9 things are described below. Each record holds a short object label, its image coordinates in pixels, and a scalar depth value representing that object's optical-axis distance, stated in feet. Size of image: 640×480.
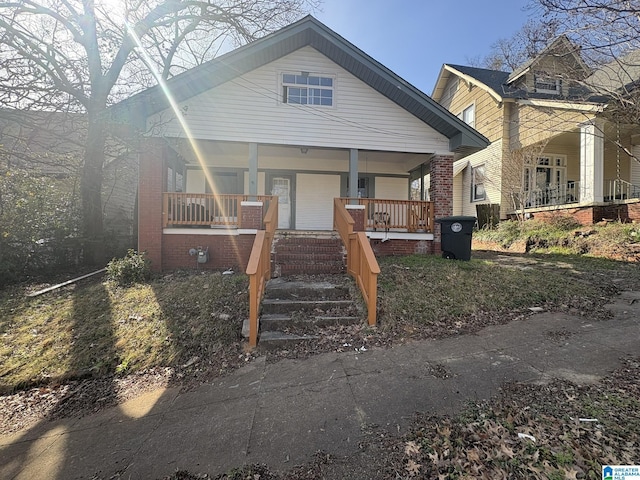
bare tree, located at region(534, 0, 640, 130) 17.30
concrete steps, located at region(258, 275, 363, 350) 15.53
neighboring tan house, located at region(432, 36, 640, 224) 38.68
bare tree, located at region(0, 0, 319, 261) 20.49
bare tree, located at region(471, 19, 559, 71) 20.90
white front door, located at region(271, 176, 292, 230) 42.50
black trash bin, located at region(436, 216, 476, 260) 28.66
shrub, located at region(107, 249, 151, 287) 23.59
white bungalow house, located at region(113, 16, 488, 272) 28.32
